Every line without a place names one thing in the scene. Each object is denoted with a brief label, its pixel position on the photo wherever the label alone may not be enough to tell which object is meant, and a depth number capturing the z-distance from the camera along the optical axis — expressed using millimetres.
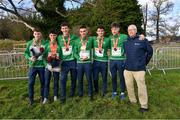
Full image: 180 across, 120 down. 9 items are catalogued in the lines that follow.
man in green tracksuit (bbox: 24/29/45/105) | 3254
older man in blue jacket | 3029
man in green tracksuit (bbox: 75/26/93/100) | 3292
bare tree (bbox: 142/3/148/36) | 22090
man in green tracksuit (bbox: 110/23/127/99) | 3301
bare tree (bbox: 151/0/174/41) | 22370
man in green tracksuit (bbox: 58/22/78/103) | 3311
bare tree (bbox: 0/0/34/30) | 7125
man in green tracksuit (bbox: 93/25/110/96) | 3340
